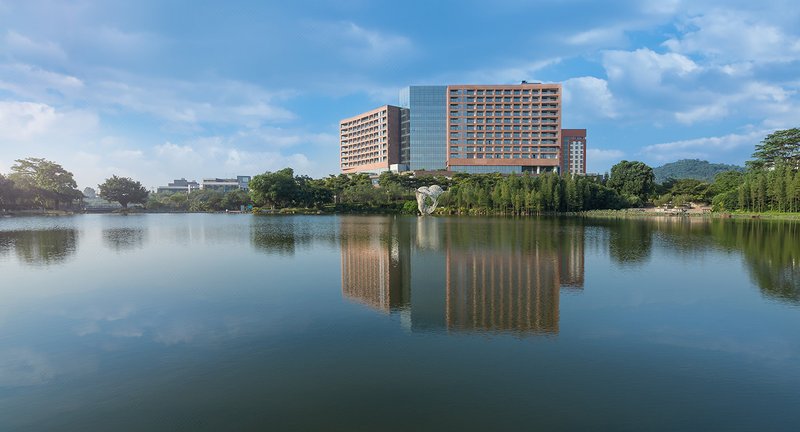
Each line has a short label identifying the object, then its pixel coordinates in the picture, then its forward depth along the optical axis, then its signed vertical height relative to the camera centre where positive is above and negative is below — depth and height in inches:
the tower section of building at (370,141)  3860.7 +568.7
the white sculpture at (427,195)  2287.2 +28.6
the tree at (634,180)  2783.0 +124.8
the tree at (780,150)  2390.5 +271.4
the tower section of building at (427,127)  3612.2 +608.7
